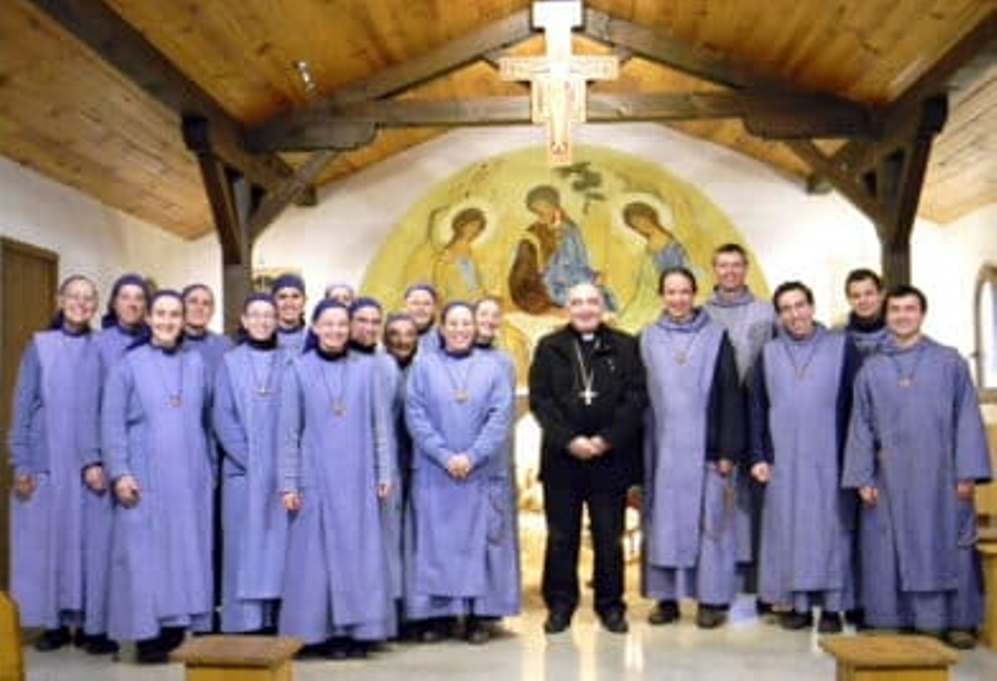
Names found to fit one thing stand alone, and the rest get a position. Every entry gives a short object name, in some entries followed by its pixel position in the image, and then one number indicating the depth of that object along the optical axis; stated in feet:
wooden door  28.04
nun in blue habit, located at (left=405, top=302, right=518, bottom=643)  21.09
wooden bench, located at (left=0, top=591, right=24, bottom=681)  11.44
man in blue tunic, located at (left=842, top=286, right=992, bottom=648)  20.98
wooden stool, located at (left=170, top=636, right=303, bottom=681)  12.81
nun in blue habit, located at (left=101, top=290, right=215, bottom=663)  19.97
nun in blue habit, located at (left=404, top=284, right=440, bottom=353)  23.30
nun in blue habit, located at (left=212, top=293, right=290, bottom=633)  20.02
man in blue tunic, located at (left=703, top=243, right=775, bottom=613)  22.70
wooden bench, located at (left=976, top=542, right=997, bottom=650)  20.90
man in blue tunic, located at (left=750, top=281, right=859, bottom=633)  21.83
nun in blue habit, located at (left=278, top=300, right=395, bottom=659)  19.99
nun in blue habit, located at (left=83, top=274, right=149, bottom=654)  20.71
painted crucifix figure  29.58
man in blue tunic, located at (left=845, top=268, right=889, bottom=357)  22.22
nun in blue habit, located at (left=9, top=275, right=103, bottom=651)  21.25
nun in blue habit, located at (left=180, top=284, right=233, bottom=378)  22.03
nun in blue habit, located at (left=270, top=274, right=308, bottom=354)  22.43
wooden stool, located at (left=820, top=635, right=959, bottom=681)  12.81
